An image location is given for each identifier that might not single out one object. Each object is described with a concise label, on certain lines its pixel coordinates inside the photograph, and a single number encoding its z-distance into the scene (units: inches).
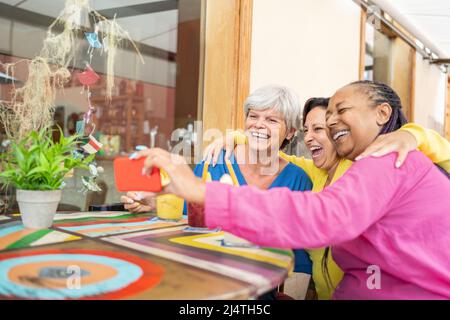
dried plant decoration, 74.6
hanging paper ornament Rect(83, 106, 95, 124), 88.2
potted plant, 46.3
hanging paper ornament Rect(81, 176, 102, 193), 86.9
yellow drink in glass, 57.8
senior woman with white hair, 69.4
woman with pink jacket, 34.5
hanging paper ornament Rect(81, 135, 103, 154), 86.1
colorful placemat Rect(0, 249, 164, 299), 28.6
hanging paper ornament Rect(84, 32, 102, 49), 86.5
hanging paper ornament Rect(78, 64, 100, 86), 85.9
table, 29.1
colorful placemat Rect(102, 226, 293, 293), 32.9
